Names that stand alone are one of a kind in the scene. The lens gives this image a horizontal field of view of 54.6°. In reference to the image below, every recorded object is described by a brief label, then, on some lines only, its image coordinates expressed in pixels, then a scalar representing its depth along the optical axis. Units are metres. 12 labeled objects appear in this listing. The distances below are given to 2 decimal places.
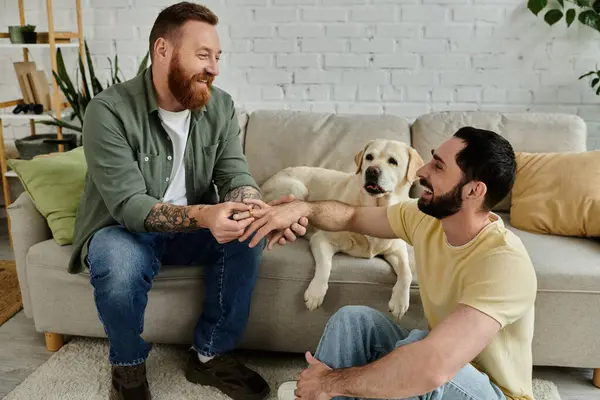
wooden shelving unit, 3.06
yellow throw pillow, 2.21
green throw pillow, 2.16
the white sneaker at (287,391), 1.68
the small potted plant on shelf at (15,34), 3.05
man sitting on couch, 1.78
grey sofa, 1.97
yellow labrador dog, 2.01
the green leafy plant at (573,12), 2.79
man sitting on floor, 1.22
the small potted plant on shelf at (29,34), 3.07
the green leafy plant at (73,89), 2.96
